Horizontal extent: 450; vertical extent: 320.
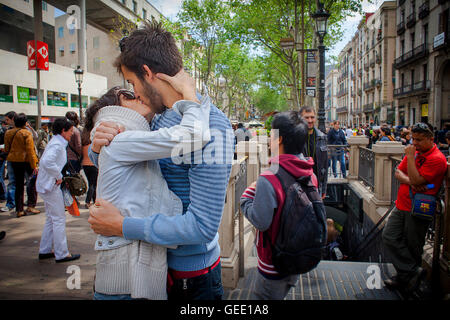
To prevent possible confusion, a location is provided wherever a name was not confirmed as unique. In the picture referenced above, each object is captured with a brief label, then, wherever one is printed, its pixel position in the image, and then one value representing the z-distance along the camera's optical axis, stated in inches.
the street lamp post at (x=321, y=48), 398.6
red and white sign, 777.3
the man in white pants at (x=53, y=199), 166.6
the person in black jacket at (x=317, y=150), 197.8
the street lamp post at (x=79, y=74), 652.3
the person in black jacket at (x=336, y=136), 448.1
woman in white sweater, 45.1
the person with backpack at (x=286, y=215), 86.3
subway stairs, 143.7
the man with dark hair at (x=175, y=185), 46.7
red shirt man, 139.3
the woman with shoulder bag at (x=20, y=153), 249.3
